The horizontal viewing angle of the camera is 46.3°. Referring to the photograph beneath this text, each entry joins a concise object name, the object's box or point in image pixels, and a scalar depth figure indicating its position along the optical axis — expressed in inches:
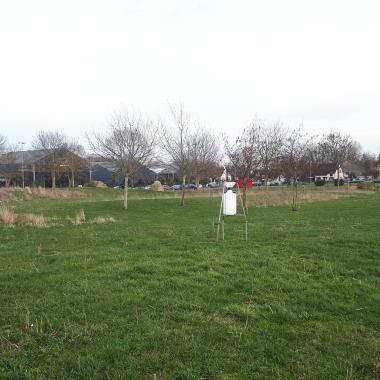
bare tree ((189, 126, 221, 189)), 1242.6
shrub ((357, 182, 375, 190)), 1852.6
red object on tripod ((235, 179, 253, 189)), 436.8
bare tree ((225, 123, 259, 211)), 989.2
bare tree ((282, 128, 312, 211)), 1102.4
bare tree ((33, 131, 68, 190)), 2166.2
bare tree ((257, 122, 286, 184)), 1051.9
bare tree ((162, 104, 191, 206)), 1178.6
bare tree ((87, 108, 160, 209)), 1040.8
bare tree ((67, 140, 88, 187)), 2202.5
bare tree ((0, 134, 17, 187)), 2225.6
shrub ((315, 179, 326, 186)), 2380.2
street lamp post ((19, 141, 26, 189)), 2394.7
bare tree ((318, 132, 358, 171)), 2203.5
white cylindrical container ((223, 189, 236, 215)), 412.2
